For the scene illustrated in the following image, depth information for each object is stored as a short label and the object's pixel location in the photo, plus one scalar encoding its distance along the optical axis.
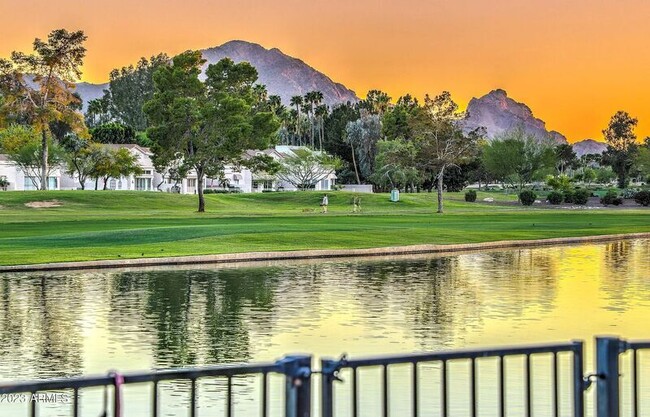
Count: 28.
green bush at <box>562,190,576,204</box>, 105.56
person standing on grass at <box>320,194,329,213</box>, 79.44
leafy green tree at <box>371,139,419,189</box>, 130.88
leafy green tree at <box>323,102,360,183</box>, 152.88
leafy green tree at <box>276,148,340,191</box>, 131.50
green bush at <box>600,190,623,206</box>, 103.62
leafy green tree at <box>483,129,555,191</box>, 134.88
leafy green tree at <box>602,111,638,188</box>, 161.38
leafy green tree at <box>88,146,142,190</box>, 122.50
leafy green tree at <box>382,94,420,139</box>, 154.12
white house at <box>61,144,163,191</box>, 136.25
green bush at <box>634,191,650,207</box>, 104.44
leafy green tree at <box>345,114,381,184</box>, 150.88
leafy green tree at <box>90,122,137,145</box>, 166.38
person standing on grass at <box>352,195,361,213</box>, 83.46
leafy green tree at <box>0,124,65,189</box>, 124.44
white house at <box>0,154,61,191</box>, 131.00
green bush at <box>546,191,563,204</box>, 103.81
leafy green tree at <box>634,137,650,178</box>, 141.50
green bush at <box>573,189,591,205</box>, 104.56
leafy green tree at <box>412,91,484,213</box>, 83.94
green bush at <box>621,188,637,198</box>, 112.12
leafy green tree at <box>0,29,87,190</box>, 107.44
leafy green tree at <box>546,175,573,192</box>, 122.95
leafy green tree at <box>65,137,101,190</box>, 122.43
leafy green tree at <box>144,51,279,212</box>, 83.12
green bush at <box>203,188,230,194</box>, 131.35
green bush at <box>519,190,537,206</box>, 102.19
